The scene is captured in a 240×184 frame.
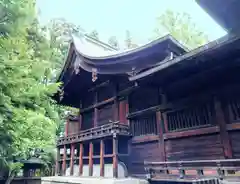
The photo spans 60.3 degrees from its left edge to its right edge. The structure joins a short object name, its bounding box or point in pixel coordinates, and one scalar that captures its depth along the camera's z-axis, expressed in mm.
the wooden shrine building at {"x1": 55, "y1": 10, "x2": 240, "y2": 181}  5199
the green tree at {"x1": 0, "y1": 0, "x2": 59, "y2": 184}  4402
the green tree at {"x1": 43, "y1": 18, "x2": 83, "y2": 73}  20142
